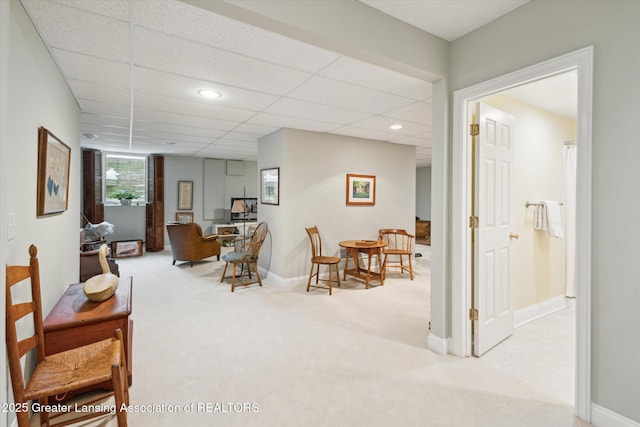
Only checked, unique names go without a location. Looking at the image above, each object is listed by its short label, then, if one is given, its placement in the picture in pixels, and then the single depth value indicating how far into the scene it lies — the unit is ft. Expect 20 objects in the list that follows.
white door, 8.34
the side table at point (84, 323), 5.95
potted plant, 24.12
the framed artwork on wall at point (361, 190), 17.12
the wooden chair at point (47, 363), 4.50
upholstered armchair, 18.92
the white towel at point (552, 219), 10.80
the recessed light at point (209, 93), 9.96
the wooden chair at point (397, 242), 16.60
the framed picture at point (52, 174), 6.50
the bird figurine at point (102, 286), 6.87
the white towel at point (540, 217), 10.92
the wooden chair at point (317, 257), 14.14
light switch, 4.95
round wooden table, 14.92
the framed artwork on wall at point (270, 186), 15.49
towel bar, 10.90
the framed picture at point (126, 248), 22.06
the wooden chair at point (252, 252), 14.92
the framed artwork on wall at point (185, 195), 25.70
